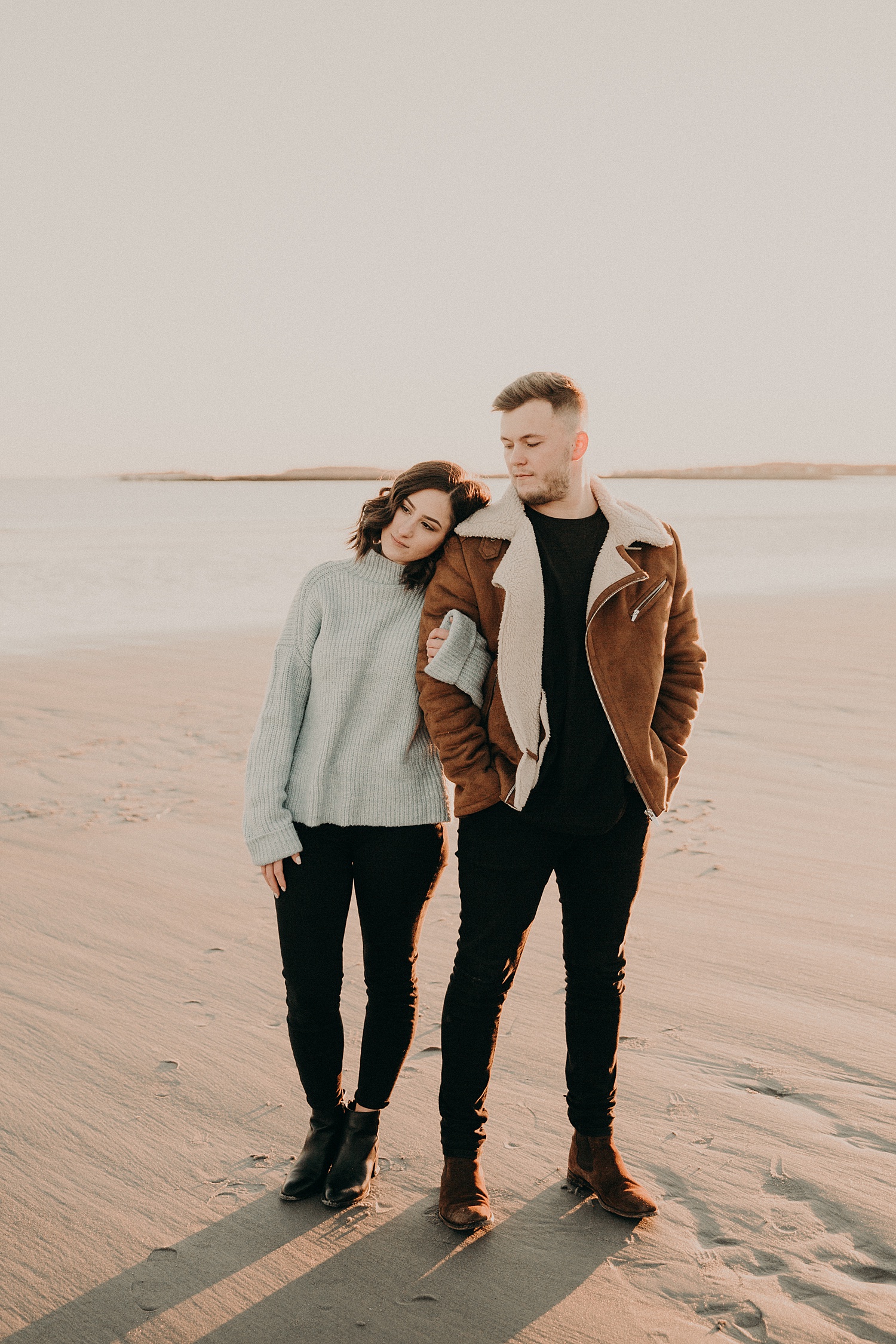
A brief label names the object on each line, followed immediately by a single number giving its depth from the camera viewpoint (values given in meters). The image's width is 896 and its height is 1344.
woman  2.28
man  2.18
